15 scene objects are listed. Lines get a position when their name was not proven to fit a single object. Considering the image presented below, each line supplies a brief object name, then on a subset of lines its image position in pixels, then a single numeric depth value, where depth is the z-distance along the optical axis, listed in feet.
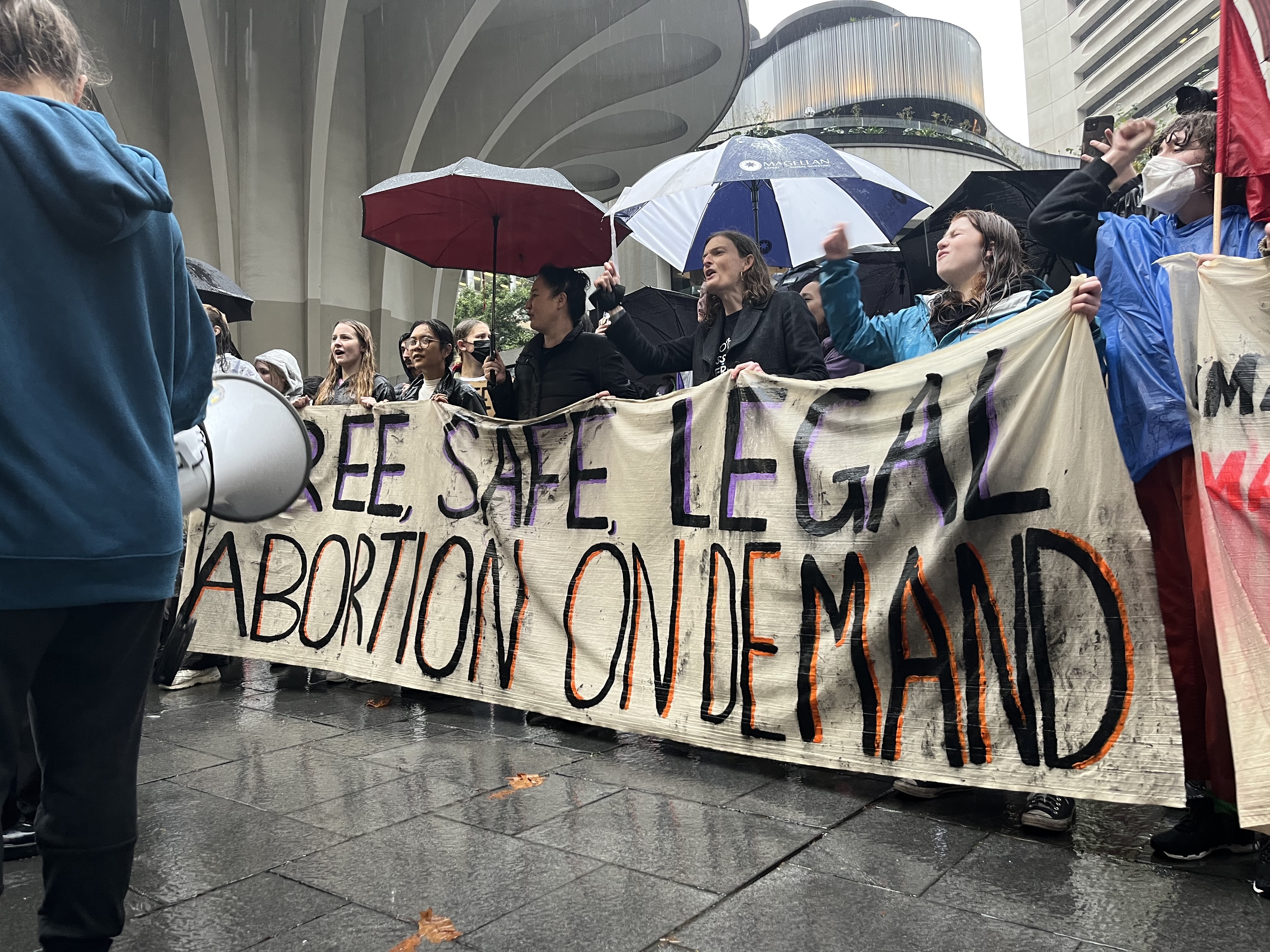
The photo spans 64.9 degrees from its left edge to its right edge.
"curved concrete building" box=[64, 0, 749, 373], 48.98
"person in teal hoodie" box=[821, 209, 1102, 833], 10.09
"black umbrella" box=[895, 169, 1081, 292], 23.31
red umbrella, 18.28
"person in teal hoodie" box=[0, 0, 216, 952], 5.39
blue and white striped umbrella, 16.38
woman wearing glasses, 18.72
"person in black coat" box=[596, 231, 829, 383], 13.42
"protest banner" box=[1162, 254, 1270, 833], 8.48
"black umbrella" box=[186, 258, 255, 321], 23.11
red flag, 9.18
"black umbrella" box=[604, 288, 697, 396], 29.71
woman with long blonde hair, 18.74
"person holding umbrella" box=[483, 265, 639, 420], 15.84
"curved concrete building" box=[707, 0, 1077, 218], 120.78
